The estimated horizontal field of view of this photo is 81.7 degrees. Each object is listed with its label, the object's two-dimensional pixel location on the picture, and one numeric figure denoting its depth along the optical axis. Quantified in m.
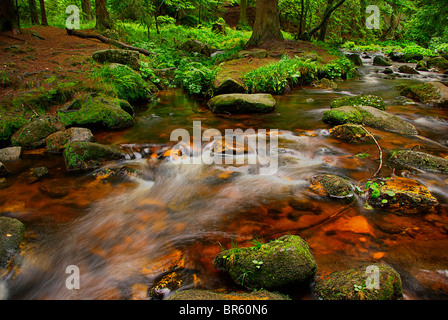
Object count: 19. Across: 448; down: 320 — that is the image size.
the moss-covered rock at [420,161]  4.51
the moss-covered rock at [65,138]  5.58
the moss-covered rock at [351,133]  5.88
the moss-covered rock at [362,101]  7.70
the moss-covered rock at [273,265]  2.44
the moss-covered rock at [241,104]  8.05
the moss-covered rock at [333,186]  3.99
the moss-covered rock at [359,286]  2.21
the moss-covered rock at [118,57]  9.64
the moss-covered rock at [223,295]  2.25
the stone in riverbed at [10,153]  5.21
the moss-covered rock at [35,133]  5.65
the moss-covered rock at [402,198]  3.59
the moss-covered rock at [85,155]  4.92
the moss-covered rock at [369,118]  6.44
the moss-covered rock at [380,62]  17.85
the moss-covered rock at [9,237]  2.96
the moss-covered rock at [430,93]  8.69
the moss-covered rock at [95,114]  6.49
